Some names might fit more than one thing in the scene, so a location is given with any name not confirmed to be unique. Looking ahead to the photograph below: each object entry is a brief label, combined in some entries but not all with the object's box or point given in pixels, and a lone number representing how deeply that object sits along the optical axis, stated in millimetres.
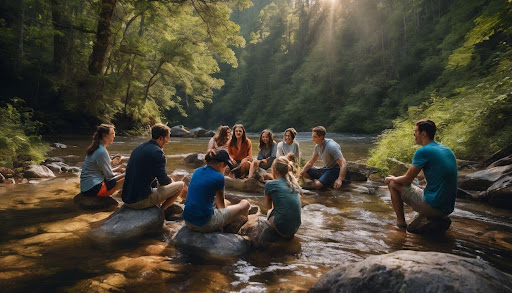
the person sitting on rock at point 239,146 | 7901
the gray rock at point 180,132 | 28734
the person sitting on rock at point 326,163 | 7070
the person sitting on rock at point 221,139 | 7938
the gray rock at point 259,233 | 3895
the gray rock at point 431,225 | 4203
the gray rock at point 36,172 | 7633
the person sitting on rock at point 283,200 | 3996
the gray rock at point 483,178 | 6211
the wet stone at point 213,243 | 3604
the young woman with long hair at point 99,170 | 5004
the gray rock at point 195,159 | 11164
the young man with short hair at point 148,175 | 4188
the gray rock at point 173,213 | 4973
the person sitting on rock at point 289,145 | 7728
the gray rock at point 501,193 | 5418
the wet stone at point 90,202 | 5250
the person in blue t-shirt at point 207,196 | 3795
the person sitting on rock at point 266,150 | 8047
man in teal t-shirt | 3973
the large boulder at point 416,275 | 2017
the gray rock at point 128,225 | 3957
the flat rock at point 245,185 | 7262
